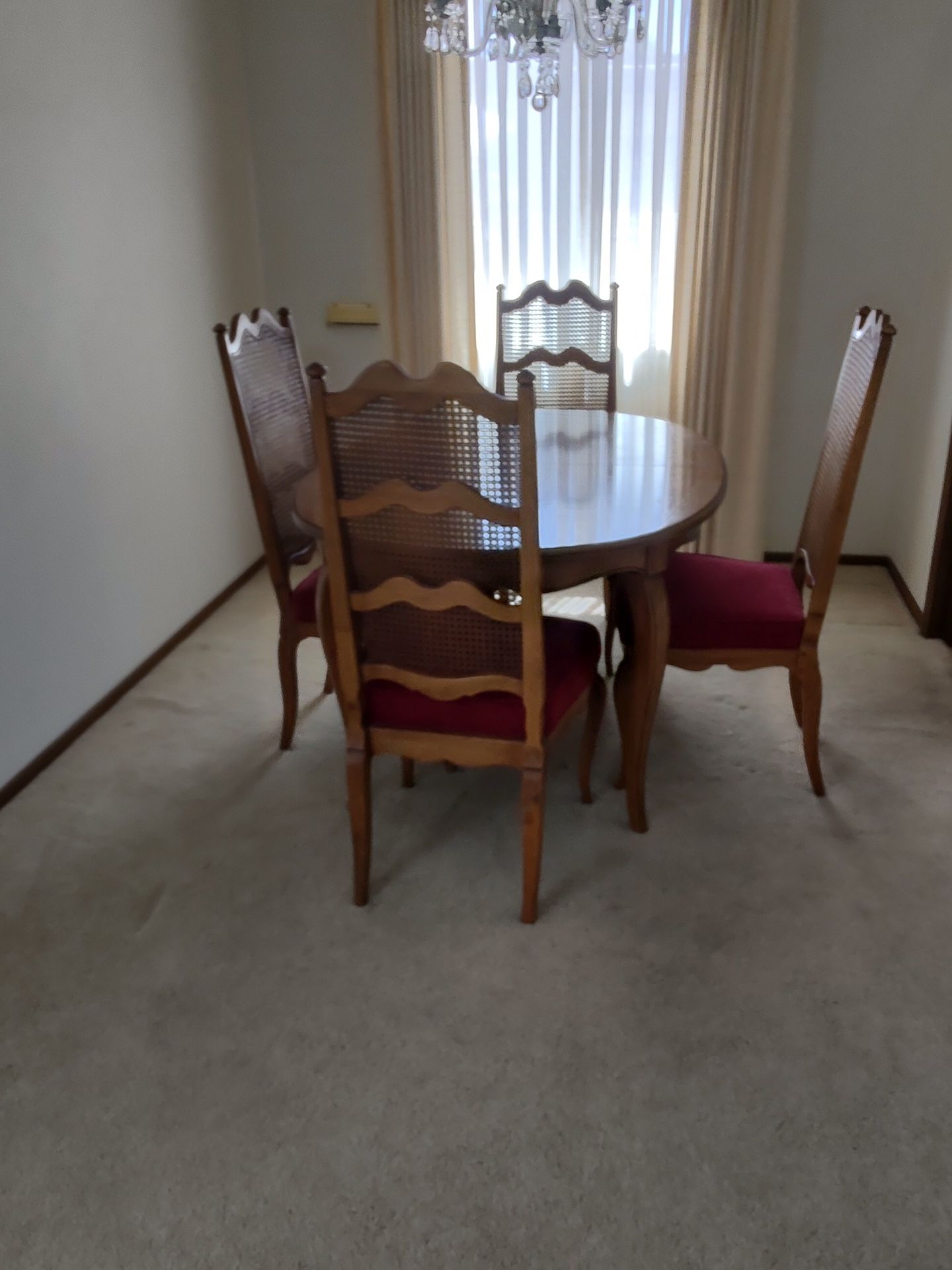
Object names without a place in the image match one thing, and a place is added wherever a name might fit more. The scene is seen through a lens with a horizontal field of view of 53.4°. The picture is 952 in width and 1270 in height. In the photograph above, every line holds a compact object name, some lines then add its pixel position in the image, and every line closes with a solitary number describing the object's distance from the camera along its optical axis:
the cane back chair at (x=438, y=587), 1.59
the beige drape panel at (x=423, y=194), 3.38
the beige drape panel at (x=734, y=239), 3.23
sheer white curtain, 3.37
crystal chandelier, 2.03
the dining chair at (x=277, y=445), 2.36
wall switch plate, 3.82
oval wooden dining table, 1.84
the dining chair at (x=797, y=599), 2.12
